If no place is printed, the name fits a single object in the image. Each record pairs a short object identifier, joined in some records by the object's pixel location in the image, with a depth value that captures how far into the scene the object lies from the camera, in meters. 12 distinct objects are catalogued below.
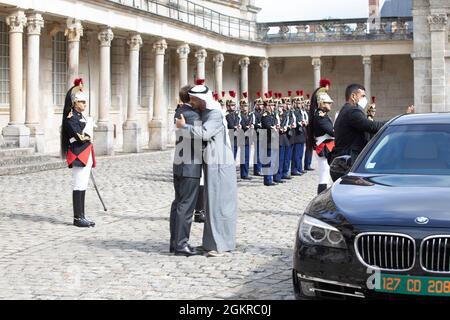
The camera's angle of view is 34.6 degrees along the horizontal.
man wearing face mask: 9.25
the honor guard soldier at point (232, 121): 18.50
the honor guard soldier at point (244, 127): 18.49
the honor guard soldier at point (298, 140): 19.54
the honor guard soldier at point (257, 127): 18.36
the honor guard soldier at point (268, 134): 17.84
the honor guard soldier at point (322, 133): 11.02
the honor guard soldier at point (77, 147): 10.67
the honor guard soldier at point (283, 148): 17.97
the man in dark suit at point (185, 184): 8.23
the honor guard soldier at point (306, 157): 20.63
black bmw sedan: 4.76
